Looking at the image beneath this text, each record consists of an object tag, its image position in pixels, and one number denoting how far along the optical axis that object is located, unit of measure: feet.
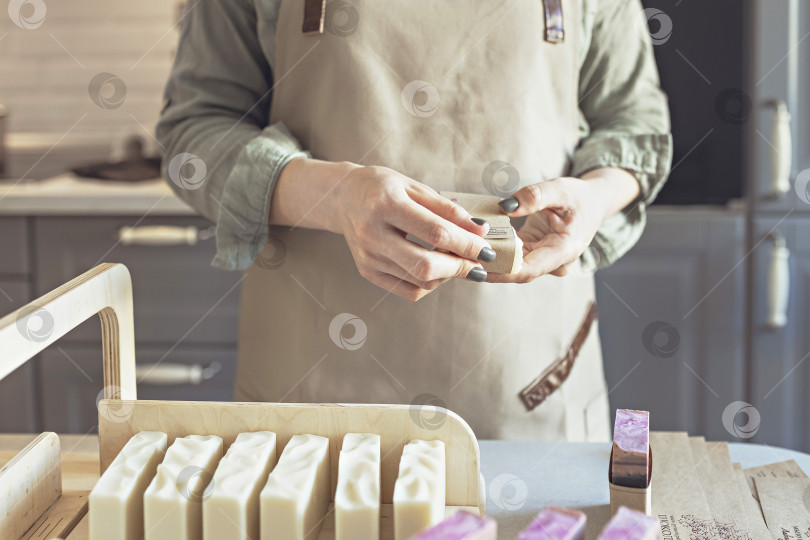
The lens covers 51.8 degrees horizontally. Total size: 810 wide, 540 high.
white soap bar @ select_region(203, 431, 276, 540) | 1.73
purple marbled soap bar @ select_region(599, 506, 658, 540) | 1.55
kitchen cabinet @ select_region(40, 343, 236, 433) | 5.58
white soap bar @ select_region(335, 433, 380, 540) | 1.73
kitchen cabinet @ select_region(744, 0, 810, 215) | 5.07
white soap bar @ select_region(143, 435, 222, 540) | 1.75
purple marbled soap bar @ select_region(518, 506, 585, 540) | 1.53
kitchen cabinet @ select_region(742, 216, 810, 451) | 5.21
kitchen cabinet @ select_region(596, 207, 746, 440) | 5.32
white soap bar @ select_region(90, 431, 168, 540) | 1.76
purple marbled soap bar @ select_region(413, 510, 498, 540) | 1.50
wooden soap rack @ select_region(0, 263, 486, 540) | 1.97
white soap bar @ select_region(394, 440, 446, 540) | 1.73
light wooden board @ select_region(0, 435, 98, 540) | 1.95
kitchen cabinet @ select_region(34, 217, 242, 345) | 5.47
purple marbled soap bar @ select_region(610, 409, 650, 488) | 1.86
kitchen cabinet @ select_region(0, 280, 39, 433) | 5.58
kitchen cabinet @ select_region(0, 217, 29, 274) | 5.49
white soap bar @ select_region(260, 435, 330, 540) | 1.73
